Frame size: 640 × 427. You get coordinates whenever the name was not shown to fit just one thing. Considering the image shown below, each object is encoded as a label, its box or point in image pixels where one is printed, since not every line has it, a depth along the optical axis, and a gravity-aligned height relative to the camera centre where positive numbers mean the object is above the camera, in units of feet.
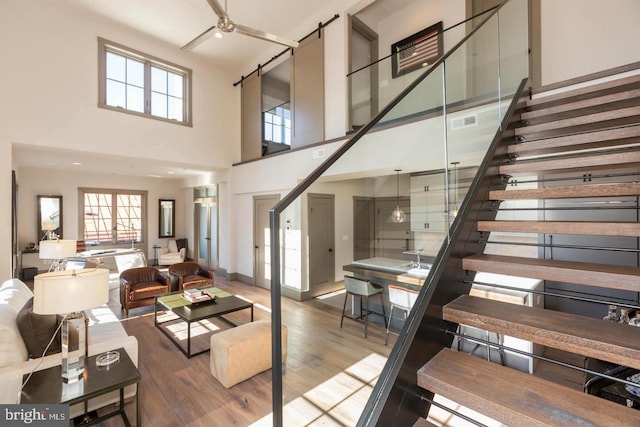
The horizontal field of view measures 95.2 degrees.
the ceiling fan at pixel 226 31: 10.51 +7.47
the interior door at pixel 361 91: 15.42 +6.60
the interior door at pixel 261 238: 21.09 -1.79
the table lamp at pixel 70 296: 5.93 -1.70
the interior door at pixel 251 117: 22.16 +7.55
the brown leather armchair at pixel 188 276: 17.21 -3.80
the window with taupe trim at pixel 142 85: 18.02 +8.72
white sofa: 6.66 -3.65
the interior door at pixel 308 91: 17.74 +7.76
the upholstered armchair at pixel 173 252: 29.63 -3.97
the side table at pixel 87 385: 6.24 -3.86
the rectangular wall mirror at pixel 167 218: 31.94 -0.40
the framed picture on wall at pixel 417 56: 14.78 +8.15
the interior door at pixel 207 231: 27.02 -1.63
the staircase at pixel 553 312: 3.66 -1.66
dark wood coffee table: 11.78 -4.07
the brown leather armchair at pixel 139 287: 15.64 -4.04
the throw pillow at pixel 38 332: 7.71 -3.14
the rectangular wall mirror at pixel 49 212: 24.90 +0.26
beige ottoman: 9.39 -4.65
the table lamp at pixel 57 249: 12.77 -1.50
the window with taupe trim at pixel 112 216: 27.84 -0.12
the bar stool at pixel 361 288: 8.84 -2.56
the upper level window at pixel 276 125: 22.08 +6.77
